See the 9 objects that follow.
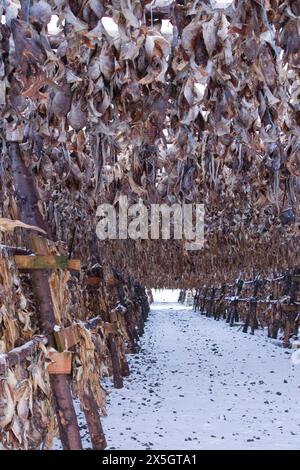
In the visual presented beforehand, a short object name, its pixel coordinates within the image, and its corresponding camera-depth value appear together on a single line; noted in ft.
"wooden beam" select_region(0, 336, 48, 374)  10.48
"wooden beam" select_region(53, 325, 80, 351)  14.08
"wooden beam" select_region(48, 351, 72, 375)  13.76
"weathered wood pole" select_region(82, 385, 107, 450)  17.16
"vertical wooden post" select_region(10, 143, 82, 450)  14.19
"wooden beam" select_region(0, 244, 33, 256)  12.04
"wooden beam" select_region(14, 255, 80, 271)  13.35
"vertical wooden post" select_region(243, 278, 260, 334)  63.26
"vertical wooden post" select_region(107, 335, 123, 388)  29.04
